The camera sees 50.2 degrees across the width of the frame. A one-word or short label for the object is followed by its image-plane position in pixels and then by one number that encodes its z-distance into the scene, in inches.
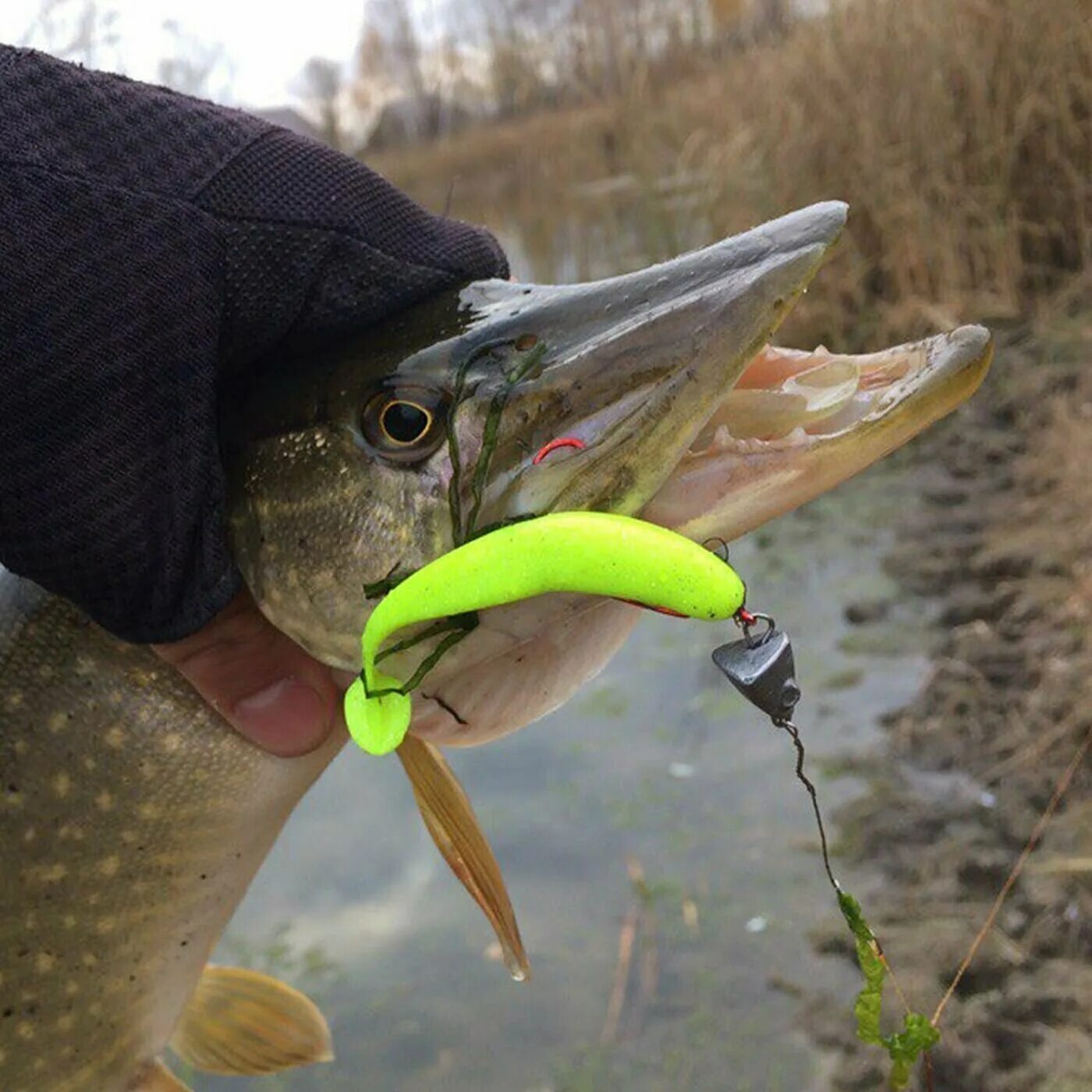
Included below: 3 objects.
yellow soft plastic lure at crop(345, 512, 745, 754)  7.6
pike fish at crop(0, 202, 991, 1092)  8.8
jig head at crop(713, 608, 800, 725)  8.0
